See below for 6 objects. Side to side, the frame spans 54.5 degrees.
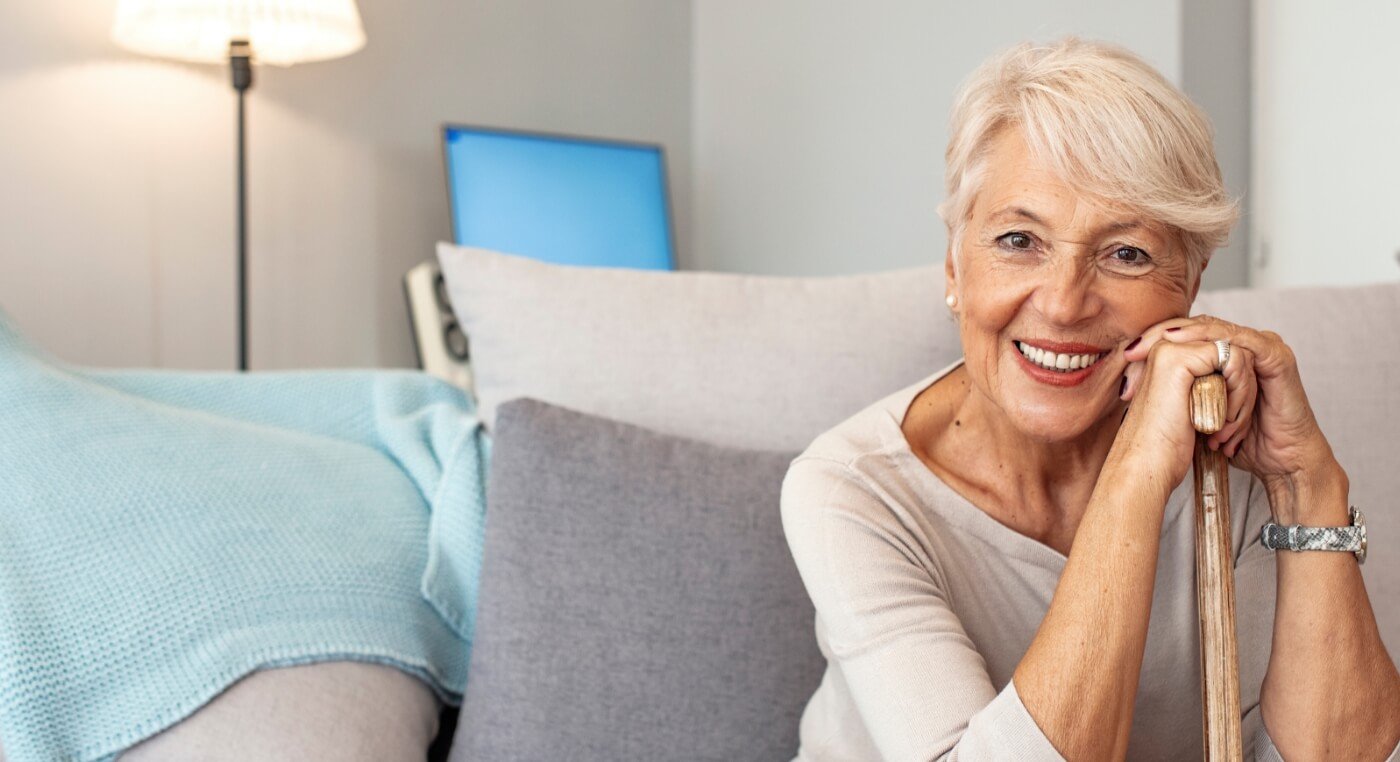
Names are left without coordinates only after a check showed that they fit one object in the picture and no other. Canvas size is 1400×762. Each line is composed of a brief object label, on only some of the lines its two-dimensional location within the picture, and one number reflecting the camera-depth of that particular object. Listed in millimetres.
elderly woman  1071
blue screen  2922
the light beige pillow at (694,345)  1599
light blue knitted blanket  1288
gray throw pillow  1384
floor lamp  2268
